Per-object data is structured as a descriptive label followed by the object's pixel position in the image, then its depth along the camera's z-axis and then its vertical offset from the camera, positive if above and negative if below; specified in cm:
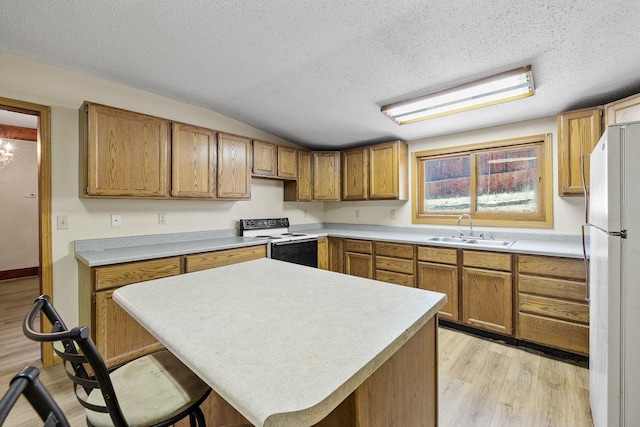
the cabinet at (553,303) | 218 -75
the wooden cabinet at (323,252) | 376 -55
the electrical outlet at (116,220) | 259 -6
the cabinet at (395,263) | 312 -59
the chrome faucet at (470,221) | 317 -12
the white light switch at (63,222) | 232 -7
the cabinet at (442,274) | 280 -65
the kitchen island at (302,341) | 58 -36
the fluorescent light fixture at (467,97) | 203 +94
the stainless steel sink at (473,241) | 273 -33
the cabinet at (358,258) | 348 -59
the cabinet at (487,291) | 251 -75
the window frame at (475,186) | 279 +27
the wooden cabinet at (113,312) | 204 -74
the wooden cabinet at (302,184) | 396 +39
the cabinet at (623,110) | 197 +73
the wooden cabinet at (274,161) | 347 +67
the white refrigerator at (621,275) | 115 -27
